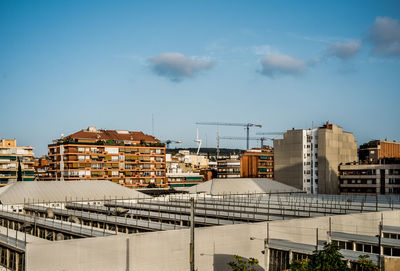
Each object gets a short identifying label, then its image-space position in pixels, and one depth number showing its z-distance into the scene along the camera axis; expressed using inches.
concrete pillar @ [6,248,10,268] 1487.8
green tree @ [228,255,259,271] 1254.6
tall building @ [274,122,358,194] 5418.3
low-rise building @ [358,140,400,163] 6766.7
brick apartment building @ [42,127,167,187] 5226.4
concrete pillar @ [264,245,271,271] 1527.2
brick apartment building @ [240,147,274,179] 6845.5
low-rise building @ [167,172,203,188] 6437.0
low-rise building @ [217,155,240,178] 7382.4
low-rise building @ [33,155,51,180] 5881.9
